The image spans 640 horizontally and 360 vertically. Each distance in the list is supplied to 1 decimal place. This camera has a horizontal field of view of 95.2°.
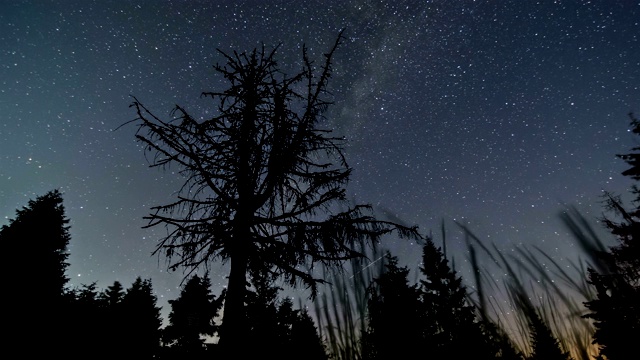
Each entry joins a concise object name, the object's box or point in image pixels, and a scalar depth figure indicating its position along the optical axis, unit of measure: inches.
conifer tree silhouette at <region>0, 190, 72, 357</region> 523.5
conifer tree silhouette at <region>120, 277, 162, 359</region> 846.5
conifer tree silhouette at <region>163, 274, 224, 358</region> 869.8
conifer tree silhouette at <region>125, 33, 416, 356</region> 185.5
